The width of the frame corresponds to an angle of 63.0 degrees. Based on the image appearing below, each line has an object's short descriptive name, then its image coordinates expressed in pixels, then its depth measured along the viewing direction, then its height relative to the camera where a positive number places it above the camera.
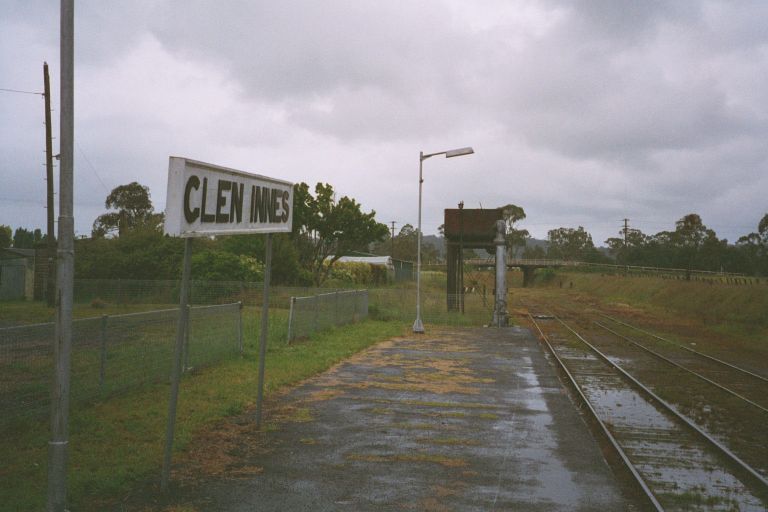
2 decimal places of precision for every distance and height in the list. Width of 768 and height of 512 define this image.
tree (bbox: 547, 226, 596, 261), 130.12 +5.58
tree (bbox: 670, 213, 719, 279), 86.31 +5.57
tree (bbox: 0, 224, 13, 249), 64.44 +1.90
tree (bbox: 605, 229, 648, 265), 105.31 +4.94
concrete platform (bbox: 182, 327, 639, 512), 6.13 -2.30
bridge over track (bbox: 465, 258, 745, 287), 79.55 +0.81
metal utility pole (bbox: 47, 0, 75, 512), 5.03 -0.15
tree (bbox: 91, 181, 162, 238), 70.94 +6.26
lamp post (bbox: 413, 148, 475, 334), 22.31 +4.12
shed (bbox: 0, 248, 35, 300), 35.56 -1.08
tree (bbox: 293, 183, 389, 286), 41.78 +2.71
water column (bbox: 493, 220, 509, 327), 27.23 -1.29
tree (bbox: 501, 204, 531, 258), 116.50 +8.89
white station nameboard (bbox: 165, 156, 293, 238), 5.62 +0.64
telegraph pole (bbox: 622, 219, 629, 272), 114.88 +7.73
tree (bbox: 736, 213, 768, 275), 64.75 +2.97
